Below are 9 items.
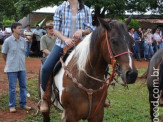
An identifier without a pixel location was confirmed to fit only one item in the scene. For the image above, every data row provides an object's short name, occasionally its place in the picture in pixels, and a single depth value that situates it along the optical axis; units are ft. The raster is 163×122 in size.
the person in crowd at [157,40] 62.28
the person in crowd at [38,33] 59.88
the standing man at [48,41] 22.72
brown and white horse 11.02
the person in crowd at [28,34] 57.41
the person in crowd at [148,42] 60.71
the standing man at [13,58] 22.07
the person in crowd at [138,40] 61.05
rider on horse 14.19
